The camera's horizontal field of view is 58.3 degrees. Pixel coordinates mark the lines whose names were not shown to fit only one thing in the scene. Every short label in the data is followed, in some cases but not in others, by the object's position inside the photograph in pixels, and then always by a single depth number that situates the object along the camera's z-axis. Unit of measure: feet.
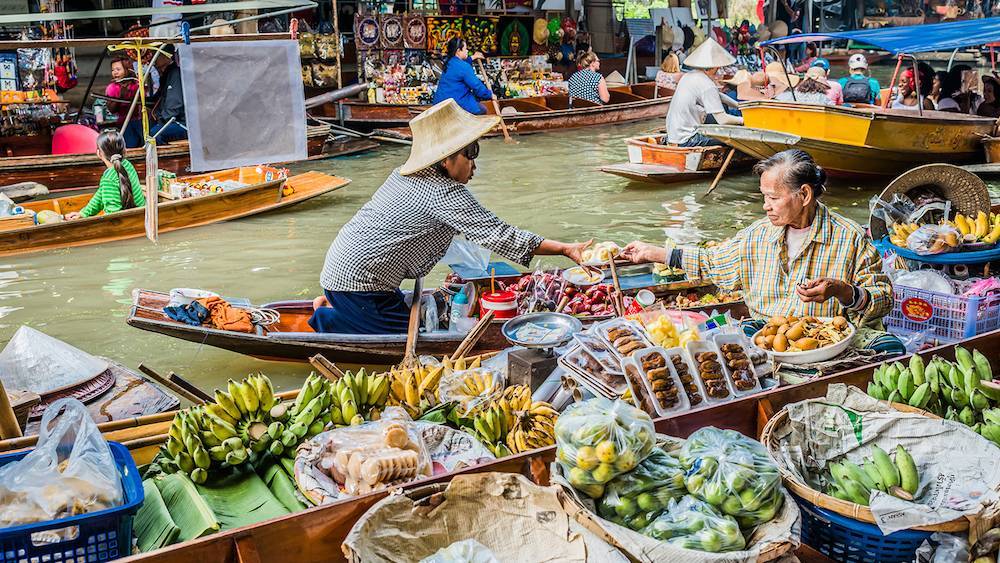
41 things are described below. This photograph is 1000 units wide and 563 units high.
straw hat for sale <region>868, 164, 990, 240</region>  17.31
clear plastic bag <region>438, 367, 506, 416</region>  10.36
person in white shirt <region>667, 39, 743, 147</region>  33.73
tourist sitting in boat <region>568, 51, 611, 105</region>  51.34
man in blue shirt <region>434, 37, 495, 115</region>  41.16
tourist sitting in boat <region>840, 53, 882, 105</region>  40.78
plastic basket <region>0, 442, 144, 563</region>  6.58
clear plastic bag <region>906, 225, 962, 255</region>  15.03
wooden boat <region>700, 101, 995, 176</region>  31.19
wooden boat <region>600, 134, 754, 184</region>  34.24
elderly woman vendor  11.39
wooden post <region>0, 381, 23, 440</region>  9.17
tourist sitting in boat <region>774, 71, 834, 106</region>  39.78
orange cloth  16.28
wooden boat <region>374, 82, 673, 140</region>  47.85
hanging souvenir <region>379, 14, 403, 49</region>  48.32
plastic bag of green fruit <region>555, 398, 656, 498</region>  6.78
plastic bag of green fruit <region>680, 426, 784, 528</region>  6.61
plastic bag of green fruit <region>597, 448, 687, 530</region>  6.80
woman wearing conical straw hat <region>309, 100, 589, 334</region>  13.58
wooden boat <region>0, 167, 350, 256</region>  25.64
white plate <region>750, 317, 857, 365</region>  10.47
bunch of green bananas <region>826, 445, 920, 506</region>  7.20
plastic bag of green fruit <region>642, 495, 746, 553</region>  6.37
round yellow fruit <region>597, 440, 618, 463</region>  6.73
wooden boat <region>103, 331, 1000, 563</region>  6.62
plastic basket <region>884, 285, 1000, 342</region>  12.69
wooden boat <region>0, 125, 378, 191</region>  31.86
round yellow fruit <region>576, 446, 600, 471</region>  6.78
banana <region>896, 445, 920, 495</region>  7.28
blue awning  31.19
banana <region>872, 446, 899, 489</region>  7.30
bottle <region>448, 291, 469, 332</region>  17.37
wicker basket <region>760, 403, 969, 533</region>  6.61
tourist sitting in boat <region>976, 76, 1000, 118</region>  36.11
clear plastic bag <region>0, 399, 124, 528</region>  6.82
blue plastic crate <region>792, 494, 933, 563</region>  6.88
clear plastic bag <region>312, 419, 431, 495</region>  7.89
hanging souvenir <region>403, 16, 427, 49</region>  48.80
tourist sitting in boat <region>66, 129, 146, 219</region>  25.27
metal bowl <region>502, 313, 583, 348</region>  11.17
